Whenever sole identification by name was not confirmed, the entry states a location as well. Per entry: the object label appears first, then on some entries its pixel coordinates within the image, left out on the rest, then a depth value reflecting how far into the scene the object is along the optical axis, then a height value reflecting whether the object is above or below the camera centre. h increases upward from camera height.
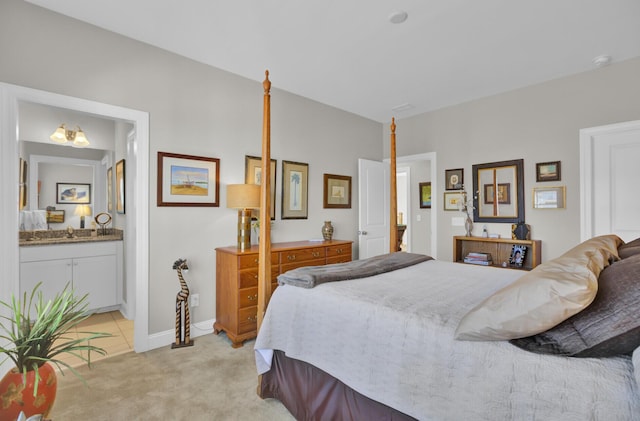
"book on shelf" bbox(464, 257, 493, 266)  3.76 -0.62
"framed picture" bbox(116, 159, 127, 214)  3.61 +0.30
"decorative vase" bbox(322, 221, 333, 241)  3.91 -0.25
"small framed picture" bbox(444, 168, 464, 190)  4.16 +0.45
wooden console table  3.49 -0.47
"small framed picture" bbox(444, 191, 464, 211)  4.14 +0.15
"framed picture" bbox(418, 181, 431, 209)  5.79 +0.31
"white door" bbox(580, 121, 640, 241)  3.01 +0.31
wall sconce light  3.61 +0.90
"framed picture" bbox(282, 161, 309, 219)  3.80 +0.28
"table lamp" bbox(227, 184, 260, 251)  2.96 +0.09
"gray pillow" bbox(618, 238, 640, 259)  1.60 -0.21
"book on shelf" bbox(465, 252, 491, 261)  3.80 -0.56
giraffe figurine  2.82 -0.94
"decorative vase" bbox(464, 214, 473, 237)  4.02 -0.19
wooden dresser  2.81 -0.66
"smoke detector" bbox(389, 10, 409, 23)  2.32 +1.50
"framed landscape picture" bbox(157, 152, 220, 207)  2.88 +0.31
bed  0.89 -0.50
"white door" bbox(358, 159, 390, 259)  4.62 +0.07
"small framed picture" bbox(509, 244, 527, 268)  3.62 -0.52
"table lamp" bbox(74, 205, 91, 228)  4.13 +0.00
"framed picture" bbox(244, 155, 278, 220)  3.44 +0.47
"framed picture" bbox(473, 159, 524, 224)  3.69 +0.25
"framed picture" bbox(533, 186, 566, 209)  3.39 +0.16
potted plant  1.09 -0.58
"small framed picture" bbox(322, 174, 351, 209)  4.28 +0.29
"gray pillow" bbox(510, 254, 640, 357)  0.87 -0.34
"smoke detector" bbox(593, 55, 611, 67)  2.95 +1.47
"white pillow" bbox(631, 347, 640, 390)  0.79 -0.40
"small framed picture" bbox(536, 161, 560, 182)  3.42 +0.45
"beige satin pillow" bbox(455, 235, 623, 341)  0.93 -0.29
